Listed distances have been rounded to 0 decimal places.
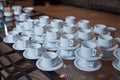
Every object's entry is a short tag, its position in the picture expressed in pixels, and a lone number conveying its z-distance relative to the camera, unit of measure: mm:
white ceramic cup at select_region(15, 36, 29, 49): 822
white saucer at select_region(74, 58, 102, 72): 663
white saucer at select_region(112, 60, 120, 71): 671
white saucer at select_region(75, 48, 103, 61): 648
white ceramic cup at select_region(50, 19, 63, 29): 976
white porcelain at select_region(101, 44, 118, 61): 728
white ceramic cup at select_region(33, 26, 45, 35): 906
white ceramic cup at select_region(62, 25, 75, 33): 905
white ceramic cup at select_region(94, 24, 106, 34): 885
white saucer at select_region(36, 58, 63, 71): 664
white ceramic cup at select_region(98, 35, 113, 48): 732
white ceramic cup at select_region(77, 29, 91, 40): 822
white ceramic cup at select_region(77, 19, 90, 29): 953
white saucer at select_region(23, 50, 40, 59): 742
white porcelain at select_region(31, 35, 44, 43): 876
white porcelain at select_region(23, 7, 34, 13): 1364
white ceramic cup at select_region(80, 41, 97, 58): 651
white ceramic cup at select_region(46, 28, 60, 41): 827
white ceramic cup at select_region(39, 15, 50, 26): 1039
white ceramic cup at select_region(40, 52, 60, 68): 671
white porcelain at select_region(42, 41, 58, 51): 820
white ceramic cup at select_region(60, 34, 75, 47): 745
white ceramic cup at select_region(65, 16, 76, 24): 1053
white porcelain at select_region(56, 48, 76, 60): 746
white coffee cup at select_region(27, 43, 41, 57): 747
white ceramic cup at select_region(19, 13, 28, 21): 1156
